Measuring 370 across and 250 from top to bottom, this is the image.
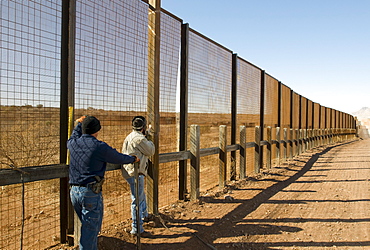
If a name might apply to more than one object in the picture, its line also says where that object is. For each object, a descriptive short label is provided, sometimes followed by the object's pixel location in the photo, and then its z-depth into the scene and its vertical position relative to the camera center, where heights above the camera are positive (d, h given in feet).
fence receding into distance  11.09 +1.92
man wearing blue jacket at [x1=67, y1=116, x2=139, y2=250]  10.93 -1.69
